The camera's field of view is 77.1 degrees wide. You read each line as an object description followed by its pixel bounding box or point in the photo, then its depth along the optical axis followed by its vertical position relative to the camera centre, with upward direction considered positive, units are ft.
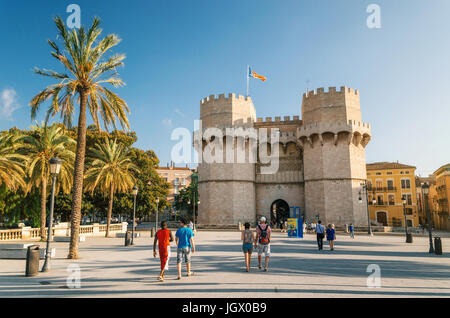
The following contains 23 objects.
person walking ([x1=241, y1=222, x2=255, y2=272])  28.12 -4.13
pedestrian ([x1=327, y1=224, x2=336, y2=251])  47.94 -6.10
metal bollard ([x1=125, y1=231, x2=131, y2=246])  55.93 -7.62
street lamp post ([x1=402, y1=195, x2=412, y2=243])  64.69 -9.24
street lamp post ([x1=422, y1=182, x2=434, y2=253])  49.56 +1.37
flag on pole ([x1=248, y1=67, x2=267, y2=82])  116.26 +50.65
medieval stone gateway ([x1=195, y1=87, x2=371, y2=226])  104.83 +13.10
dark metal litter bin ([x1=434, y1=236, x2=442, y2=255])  43.68 -7.43
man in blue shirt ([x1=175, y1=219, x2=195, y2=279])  25.09 -3.80
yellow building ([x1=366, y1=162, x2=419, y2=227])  150.61 +2.31
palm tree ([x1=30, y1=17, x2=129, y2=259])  41.32 +16.88
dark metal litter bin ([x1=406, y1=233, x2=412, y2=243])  64.69 -9.13
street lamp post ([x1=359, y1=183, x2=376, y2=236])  89.15 -0.23
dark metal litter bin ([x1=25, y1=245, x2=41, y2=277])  26.94 -5.85
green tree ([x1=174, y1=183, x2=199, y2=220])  170.48 +1.08
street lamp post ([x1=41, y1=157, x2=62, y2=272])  32.00 +3.86
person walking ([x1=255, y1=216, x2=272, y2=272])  28.50 -3.70
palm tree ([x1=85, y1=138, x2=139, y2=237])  81.71 +8.25
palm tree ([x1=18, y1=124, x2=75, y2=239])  67.10 +11.24
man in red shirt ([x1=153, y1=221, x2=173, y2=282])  24.80 -3.83
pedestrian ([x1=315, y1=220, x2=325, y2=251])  48.33 -5.85
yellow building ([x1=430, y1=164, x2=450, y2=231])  140.87 -0.19
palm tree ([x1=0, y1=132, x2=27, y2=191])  54.85 +6.51
